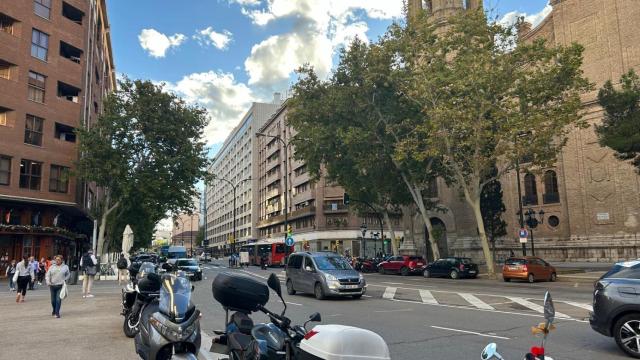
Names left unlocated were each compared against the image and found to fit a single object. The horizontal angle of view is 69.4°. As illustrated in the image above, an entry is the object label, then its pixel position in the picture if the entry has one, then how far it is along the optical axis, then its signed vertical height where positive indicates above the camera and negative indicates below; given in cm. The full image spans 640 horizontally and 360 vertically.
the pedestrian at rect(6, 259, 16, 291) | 2306 -135
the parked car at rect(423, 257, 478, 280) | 3009 -190
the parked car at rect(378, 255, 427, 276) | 3450 -186
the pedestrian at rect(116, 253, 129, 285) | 1500 -151
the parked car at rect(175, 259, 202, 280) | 2922 -139
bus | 5022 -94
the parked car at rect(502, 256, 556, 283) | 2494 -172
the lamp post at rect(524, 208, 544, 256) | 3008 +102
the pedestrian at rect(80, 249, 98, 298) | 1820 -90
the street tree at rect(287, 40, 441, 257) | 3219 +878
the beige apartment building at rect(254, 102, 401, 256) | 6581 +493
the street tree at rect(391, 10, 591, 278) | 2519 +802
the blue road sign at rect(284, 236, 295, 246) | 3622 +19
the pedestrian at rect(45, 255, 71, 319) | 1245 -90
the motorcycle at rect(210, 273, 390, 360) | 329 -76
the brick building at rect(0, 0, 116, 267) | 3034 +908
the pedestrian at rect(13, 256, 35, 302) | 1700 -112
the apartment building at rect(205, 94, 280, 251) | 10544 +1659
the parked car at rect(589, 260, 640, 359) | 731 -114
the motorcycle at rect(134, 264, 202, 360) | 491 -89
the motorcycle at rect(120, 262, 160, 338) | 767 -89
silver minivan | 1606 -122
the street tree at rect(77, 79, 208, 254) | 3144 +680
